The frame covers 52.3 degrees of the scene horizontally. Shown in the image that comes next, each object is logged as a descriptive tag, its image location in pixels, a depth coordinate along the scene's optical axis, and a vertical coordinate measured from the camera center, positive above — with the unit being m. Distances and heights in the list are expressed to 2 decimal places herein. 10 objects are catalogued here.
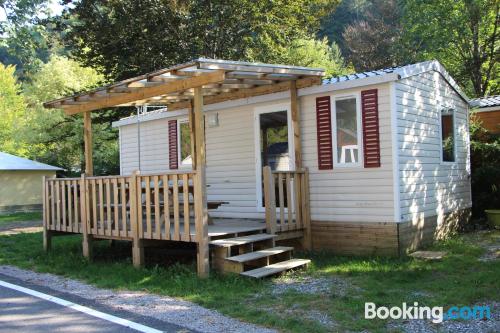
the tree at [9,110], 31.67 +4.54
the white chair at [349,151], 8.28 +0.34
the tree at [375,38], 27.73 +7.57
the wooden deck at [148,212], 7.12 -0.57
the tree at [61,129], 23.61 +2.43
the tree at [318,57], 22.42 +6.47
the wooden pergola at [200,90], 6.81 +1.45
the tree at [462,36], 20.05 +5.41
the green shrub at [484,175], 11.52 -0.15
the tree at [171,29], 15.48 +4.71
